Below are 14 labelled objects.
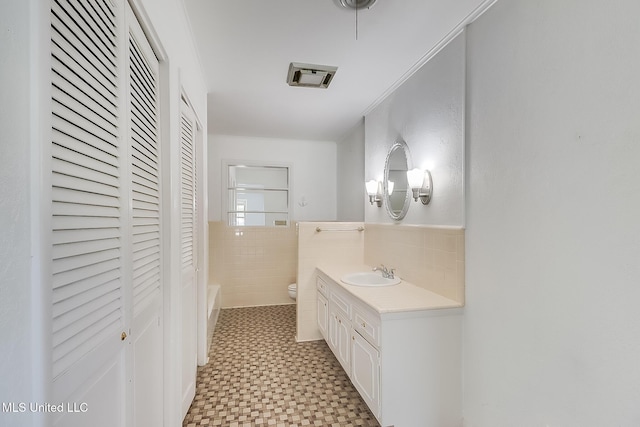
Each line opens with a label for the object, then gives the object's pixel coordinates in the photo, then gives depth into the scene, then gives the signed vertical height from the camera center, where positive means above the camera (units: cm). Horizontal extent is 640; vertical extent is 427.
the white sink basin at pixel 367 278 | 241 -57
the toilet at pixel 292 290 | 394 -108
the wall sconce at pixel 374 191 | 280 +21
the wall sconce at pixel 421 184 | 202 +20
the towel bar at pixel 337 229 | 301 -18
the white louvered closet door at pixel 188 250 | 179 -26
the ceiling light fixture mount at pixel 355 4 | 148 +110
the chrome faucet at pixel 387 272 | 241 -51
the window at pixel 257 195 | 414 +26
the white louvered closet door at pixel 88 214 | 64 -1
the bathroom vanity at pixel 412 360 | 163 -87
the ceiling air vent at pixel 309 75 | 213 +107
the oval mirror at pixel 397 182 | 233 +27
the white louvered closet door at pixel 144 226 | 106 -6
